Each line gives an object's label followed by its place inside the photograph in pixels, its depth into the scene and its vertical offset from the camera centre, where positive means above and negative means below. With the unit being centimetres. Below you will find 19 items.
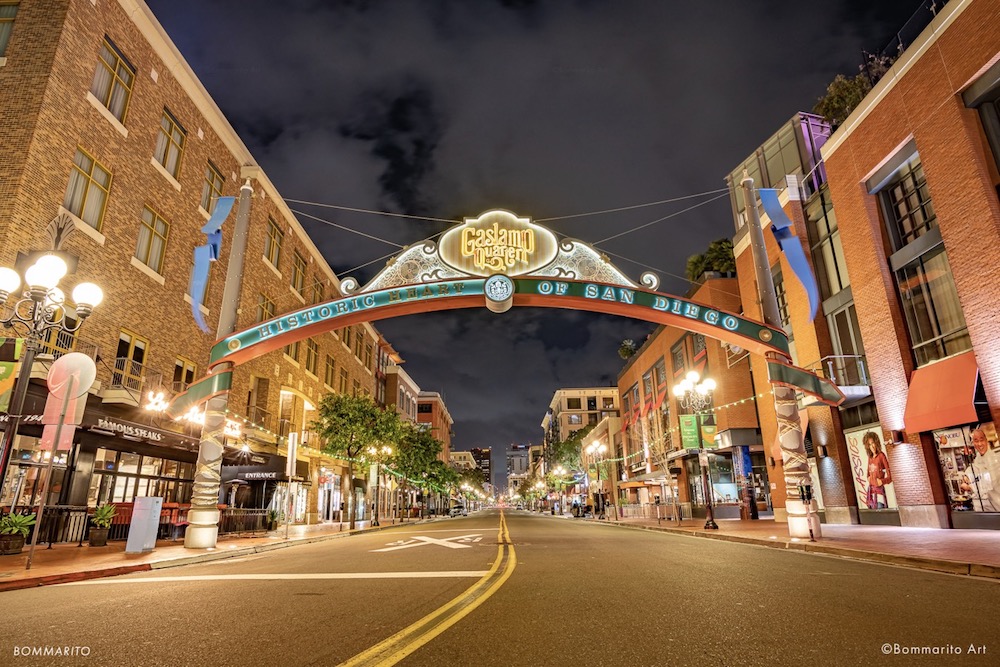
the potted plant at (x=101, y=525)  1410 -48
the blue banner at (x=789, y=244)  1684 +741
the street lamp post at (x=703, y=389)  2233 +478
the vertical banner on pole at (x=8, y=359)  1080 +318
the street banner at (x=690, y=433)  3291 +363
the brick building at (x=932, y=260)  1608 +745
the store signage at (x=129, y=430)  1532 +210
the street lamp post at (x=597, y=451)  5423 +483
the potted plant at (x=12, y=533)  1202 -55
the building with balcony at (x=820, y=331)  2280 +697
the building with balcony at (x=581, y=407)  10969 +1741
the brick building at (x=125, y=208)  1557 +932
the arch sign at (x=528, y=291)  1767 +621
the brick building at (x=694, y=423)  3381 +487
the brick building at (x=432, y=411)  10125 +1608
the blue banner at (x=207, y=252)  1617 +720
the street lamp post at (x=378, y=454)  3444 +284
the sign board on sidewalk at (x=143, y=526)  1251 -46
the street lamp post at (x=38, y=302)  945 +370
